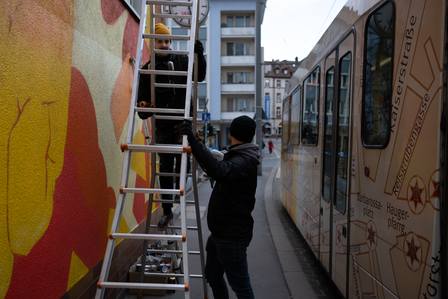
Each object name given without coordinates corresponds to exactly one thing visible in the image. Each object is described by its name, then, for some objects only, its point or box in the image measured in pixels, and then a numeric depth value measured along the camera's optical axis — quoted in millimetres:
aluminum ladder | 3309
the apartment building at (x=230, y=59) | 52562
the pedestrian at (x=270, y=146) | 54219
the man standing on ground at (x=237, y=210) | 3873
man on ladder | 4391
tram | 2834
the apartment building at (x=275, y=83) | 108906
